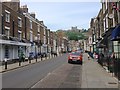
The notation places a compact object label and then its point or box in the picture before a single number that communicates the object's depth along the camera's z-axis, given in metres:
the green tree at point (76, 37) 194.26
